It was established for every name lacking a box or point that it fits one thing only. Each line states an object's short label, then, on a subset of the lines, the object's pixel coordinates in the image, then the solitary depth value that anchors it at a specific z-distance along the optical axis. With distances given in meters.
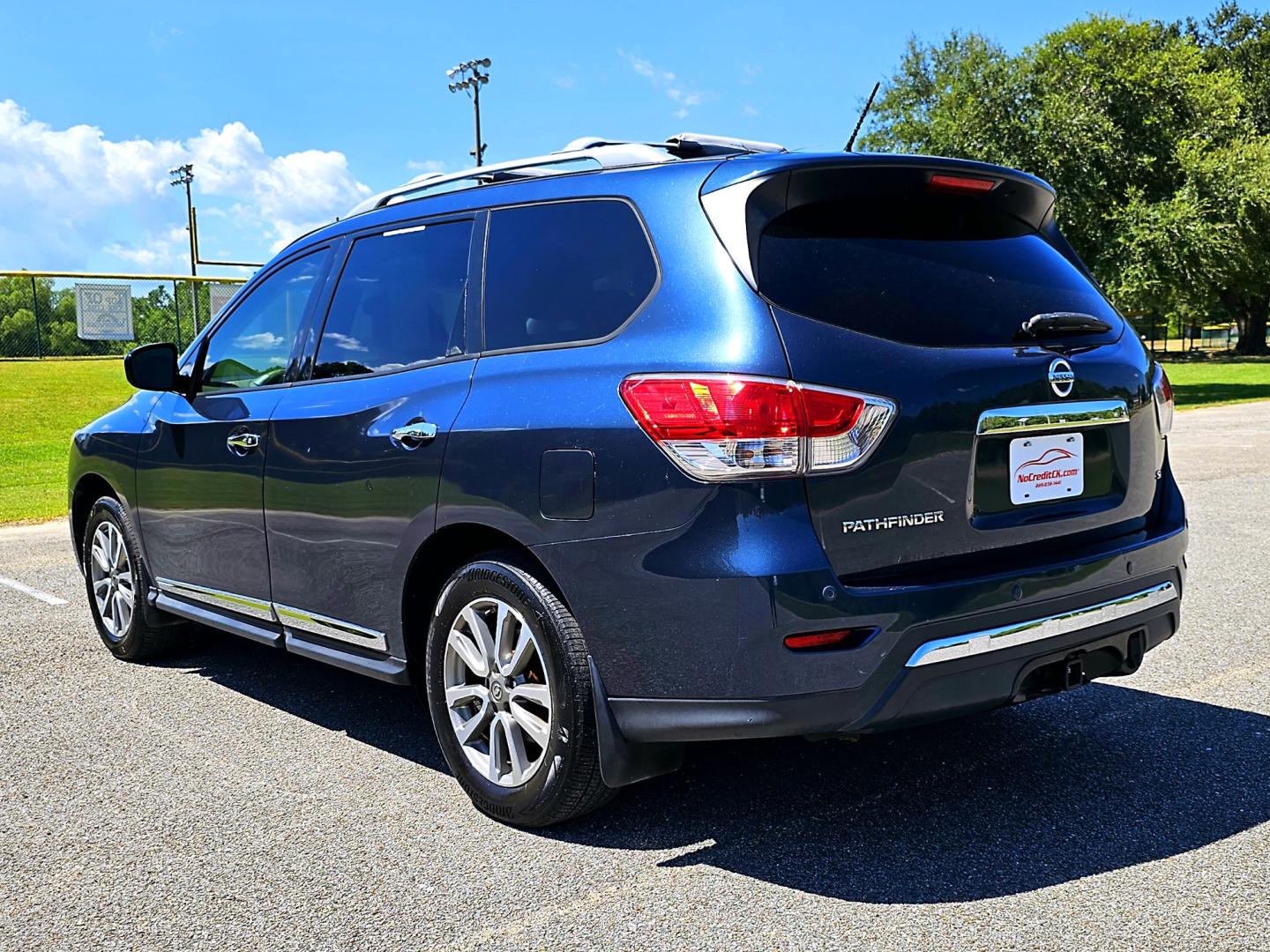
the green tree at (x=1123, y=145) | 26.45
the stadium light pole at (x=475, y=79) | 36.78
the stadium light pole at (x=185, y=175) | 58.56
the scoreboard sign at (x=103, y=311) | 28.44
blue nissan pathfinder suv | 3.07
